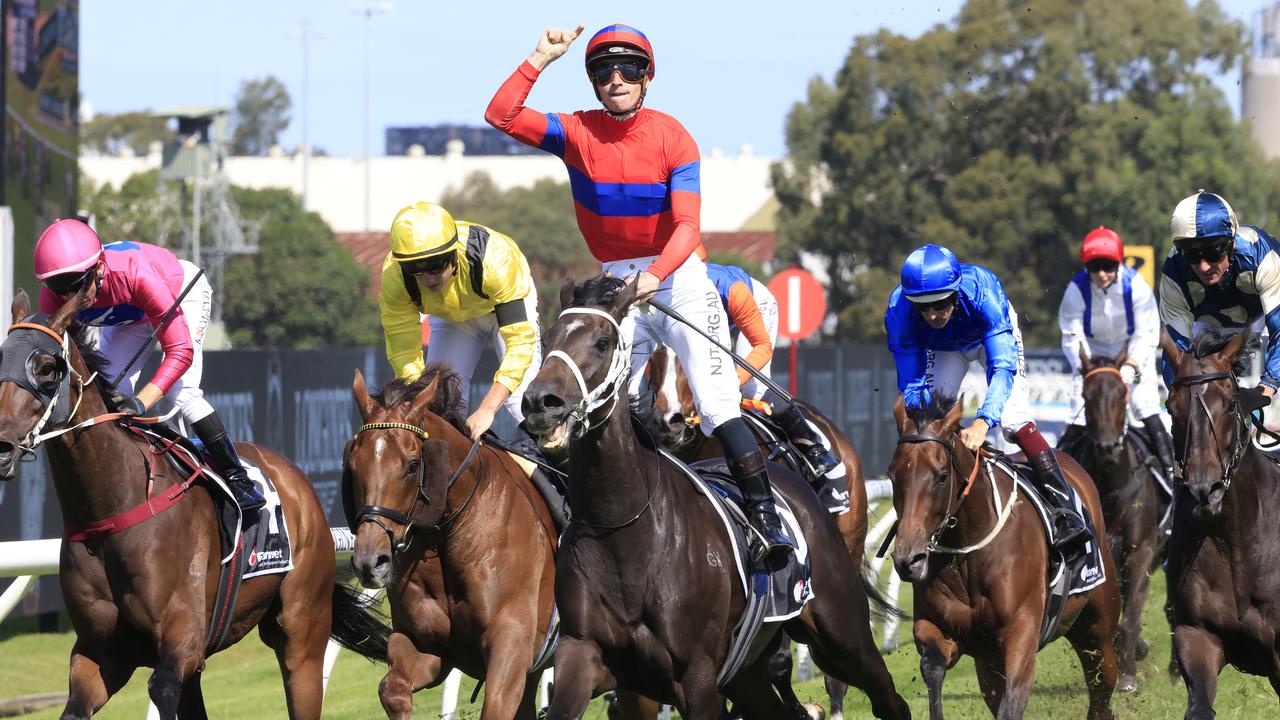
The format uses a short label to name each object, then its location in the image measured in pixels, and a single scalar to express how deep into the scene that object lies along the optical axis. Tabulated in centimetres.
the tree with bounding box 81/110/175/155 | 17575
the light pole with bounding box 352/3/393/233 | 13450
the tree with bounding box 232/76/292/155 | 19487
